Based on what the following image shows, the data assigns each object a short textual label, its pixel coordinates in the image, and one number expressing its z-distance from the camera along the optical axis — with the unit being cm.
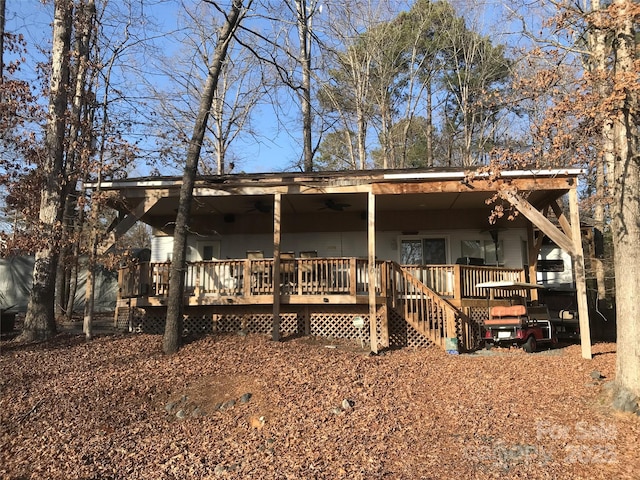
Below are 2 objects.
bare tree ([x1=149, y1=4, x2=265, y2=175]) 2564
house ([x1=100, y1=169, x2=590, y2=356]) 1138
